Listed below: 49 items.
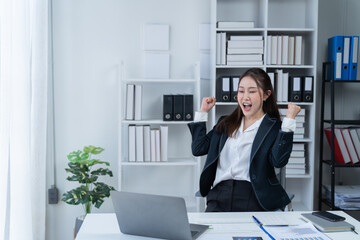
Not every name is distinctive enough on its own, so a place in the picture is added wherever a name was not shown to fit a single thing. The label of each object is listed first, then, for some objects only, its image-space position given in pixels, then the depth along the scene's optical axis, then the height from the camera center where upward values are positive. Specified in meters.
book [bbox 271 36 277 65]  3.27 +0.38
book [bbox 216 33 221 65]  3.25 +0.39
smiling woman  2.16 -0.31
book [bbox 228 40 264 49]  3.23 +0.43
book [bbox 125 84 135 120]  3.19 -0.03
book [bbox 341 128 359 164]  3.26 -0.41
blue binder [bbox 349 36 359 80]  3.18 +0.34
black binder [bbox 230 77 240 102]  3.24 +0.08
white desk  1.56 -0.56
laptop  1.42 -0.46
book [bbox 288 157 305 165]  3.30 -0.54
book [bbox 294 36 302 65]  3.28 +0.39
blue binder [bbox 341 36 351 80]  3.21 +0.30
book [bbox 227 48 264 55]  3.23 +0.37
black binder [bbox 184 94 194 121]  3.21 -0.10
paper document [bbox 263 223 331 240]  1.53 -0.55
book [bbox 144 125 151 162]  3.21 -0.41
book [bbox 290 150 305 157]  3.30 -0.48
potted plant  3.02 -0.73
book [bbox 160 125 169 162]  3.22 -0.39
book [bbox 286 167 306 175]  3.31 -0.63
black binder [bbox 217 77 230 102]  3.23 +0.05
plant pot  3.07 -1.02
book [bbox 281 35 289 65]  3.27 +0.40
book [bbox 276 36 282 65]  3.27 +0.37
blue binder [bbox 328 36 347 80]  3.21 +0.36
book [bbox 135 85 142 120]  3.19 -0.06
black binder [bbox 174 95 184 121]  3.21 -0.10
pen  1.57 -0.56
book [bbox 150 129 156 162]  3.21 -0.42
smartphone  1.70 -0.53
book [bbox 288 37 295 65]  3.28 +0.39
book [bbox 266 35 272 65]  3.25 +0.39
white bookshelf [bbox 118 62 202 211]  3.47 -0.56
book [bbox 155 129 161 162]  3.21 -0.43
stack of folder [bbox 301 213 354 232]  1.62 -0.54
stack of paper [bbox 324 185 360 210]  3.15 -0.83
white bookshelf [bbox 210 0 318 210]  3.24 +0.55
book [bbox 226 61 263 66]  3.23 +0.27
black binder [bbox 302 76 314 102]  3.22 +0.06
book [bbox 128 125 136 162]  3.20 -0.39
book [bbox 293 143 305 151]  3.30 -0.43
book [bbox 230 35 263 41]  3.23 +0.48
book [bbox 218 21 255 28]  3.23 +0.59
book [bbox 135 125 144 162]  3.20 -0.40
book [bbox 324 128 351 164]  3.25 -0.43
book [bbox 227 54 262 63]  3.23 +0.32
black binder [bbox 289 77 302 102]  3.25 +0.06
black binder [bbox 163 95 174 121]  3.20 -0.10
